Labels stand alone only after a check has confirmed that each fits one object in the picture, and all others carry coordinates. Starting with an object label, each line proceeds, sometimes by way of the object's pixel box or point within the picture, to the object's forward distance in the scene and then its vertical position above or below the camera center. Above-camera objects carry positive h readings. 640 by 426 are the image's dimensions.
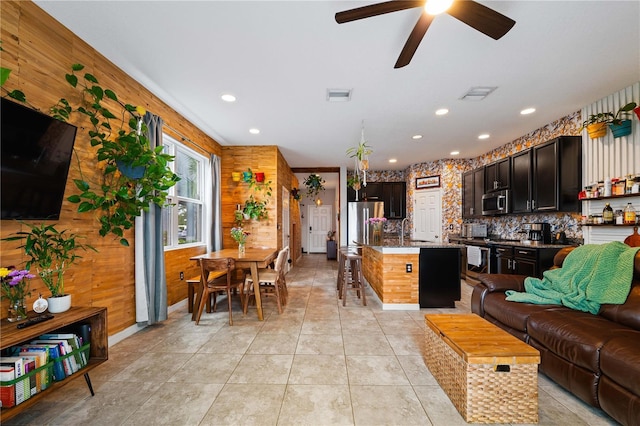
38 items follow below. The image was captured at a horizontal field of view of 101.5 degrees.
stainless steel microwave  4.61 +0.22
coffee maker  4.10 -0.29
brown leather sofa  1.40 -0.84
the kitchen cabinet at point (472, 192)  5.37 +0.48
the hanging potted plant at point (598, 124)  3.16 +1.11
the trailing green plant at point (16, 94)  1.67 +0.78
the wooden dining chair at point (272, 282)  3.42 -0.90
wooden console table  1.37 -0.73
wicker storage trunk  1.50 -0.98
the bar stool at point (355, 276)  3.76 -0.94
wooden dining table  3.19 -0.62
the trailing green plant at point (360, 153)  3.76 +0.91
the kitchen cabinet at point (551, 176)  3.62 +0.57
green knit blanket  2.00 -0.55
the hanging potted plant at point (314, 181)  7.32 +0.95
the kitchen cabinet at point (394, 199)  7.43 +0.44
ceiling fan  1.54 +1.22
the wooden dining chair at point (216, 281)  2.98 -0.84
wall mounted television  1.57 +0.35
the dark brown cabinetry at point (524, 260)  3.55 -0.66
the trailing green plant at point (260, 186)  5.08 +0.56
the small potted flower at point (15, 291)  1.54 -0.47
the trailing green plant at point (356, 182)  5.24 +0.69
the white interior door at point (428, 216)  6.48 -0.04
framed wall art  6.53 +0.84
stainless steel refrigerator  7.07 -0.01
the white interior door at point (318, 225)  10.54 -0.42
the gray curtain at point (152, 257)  2.83 -0.47
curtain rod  3.44 +1.15
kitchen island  3.63 -0.85
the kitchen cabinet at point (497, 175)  4.64 +0.74
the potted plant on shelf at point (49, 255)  1.75 -0.28
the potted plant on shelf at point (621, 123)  2.99 +1.06
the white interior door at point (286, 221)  6.04 -0.16
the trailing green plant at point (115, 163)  2.20 +0.48
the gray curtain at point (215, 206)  4.57 +0.16
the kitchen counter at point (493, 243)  3.72 -0.48
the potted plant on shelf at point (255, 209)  4.95 +0.11
